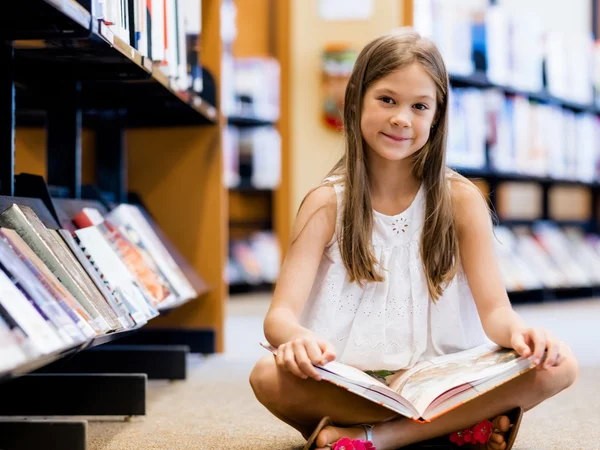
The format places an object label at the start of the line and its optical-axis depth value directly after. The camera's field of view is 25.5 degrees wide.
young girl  2.02
